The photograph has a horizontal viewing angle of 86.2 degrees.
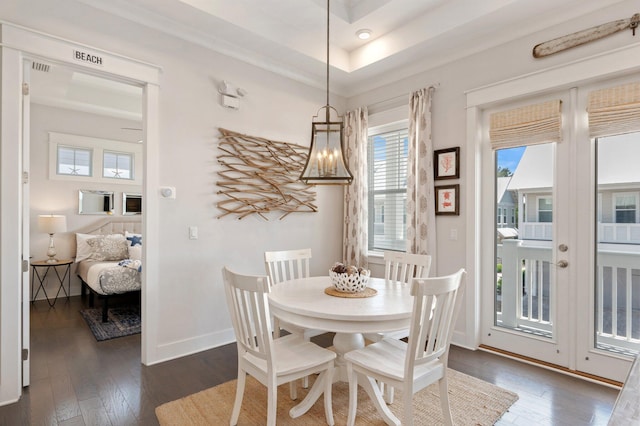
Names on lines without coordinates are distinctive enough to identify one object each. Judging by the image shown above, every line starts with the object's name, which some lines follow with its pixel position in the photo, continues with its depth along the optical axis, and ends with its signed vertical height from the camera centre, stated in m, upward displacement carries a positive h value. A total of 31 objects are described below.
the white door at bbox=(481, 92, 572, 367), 2.84 -0.34
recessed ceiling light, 3.48 +1.84
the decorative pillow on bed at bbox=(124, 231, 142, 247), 5.38 -0.44
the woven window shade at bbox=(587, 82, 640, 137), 2.46 +0.76
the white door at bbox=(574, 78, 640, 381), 2.54 -0.30
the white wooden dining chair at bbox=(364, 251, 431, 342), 2.81 -0.43
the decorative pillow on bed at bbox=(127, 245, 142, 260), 5.15 -0.63
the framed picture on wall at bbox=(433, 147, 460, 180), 3.38 +0.50
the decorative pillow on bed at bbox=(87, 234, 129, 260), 5.15 -0.56
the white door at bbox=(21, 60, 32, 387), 2.43 -0.10
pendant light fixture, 2.45 +0.38
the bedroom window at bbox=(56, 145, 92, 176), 5.29 +0.79
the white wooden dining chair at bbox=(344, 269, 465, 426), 1.69 -0.82
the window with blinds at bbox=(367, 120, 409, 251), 4.07 +0.33
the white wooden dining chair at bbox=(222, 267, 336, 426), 1.78 -0.85
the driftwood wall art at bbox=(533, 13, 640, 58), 2.44 +1.35
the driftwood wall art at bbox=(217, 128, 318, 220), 3.39 +0.38
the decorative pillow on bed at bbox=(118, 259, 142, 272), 4.29 -0.68
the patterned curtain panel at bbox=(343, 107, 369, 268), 4.19 +0.20
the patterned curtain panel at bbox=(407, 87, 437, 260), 3.51 +0.33
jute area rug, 2.12 -1.29
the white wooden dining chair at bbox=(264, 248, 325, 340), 2.65 -0.45
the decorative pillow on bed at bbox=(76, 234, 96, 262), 5.21 -0.58
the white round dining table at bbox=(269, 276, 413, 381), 1.89 -0.57
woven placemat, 2.29 -0.56
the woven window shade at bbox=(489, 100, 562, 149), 2.82 +0.76
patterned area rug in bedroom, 3.63 -1.30
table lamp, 4.82 -0.20
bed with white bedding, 4.11 -0.69
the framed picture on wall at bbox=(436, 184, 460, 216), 3.38 +0.13
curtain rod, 3.83 +1.30
